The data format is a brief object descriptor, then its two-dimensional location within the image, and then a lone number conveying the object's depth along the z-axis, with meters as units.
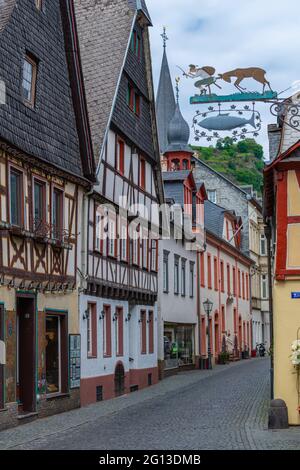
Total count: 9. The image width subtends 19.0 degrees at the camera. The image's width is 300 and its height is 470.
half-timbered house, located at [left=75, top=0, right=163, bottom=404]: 25.98
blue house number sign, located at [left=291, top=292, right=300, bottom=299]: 18.77
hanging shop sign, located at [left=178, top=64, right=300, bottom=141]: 13.97
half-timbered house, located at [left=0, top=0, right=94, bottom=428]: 19.22
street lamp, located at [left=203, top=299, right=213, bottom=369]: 43.69
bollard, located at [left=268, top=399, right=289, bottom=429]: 17.69
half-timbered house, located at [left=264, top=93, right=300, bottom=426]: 18.48
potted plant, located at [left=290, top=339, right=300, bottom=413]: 18.05
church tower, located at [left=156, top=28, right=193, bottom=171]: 55.72
